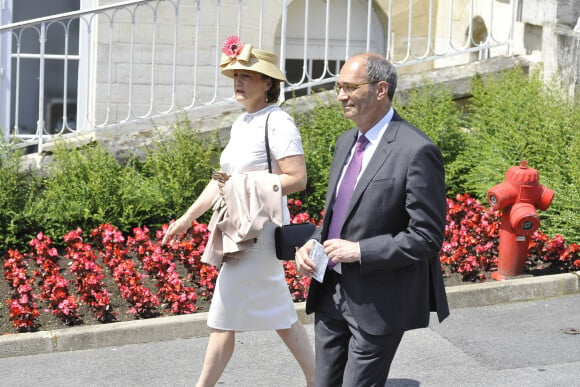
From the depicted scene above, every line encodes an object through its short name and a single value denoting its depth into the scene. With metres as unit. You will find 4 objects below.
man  4.20
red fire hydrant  7.45
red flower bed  7.07
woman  5.39
